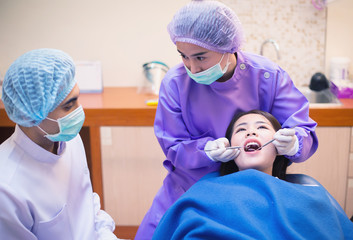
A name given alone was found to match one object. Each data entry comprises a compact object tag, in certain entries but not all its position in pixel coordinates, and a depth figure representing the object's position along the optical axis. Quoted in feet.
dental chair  4.95
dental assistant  4.21
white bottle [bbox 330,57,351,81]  9.47
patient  4.26
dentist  4.84
